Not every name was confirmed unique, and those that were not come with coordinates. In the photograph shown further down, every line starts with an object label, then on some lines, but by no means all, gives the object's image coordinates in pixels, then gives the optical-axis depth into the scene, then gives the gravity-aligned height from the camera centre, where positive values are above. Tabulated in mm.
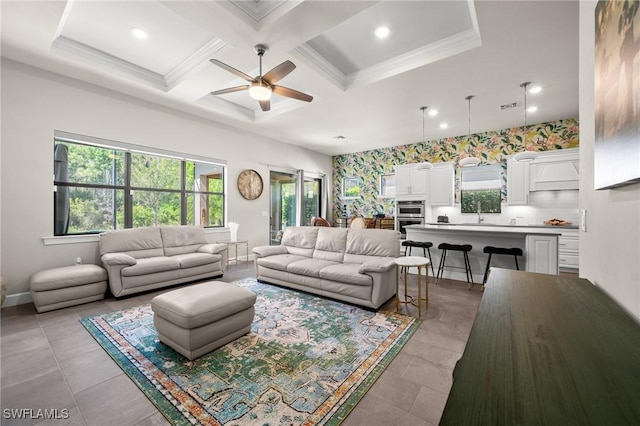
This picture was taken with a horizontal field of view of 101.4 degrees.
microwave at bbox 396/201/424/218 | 6852 +75
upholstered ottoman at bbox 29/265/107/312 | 3111 -969
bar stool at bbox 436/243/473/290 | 4141 -712
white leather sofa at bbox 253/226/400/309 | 3150 -753
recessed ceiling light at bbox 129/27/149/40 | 3021 +2077
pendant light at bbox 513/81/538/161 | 3847 +885
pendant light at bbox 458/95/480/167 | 4336 +854
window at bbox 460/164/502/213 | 6082 +570
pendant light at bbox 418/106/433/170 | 5087 +901
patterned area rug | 1648 -1239
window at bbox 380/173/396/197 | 7734 +796
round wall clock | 6098 +633
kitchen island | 3645 -488
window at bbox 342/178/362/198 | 8398 +774
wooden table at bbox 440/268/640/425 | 526 -401
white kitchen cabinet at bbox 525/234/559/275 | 3590 -561
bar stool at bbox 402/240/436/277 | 4457 -565
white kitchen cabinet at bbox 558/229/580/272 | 4895 -715
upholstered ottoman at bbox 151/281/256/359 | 2156 -929
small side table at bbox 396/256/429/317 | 2947 -587
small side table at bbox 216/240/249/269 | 5631 -789
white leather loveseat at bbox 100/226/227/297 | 3611 -764
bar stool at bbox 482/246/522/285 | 3674 -555
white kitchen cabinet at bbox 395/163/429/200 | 6792 +798
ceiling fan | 2732 +1471
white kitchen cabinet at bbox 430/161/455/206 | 6457 +709
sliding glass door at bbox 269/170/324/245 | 7062 +284
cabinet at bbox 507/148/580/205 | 5145 +809
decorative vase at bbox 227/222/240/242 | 5719 -415
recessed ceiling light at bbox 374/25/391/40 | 2887 +2023
